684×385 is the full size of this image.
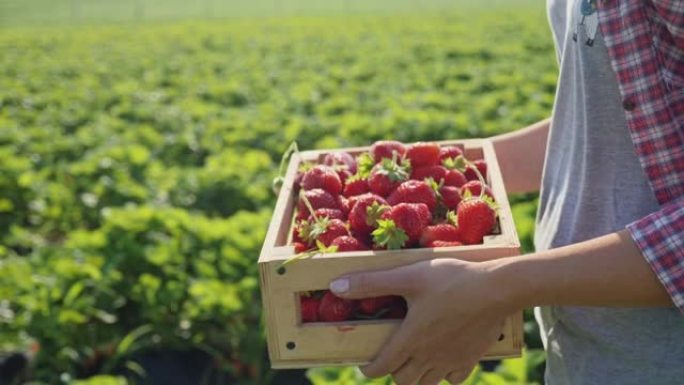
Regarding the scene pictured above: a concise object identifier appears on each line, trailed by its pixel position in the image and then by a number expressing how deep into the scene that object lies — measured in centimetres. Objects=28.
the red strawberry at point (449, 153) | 214
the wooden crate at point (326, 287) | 164
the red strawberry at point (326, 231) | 175
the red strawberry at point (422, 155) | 207
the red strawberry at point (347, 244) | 172
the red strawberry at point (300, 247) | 174
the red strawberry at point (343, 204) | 191
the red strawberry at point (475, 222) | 173
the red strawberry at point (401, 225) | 168
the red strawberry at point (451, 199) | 191
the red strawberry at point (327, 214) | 184
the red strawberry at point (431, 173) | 200
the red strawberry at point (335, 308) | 171
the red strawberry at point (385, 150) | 208
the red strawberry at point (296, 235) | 183
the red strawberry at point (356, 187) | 199
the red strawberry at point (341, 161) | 216
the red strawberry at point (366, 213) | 177
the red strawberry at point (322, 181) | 198
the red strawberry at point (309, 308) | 174
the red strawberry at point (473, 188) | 193
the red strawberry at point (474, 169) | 208
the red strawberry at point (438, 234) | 173
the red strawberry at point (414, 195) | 184
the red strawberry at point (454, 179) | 200
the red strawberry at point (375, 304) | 170
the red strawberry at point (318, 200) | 191
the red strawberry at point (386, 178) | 192
